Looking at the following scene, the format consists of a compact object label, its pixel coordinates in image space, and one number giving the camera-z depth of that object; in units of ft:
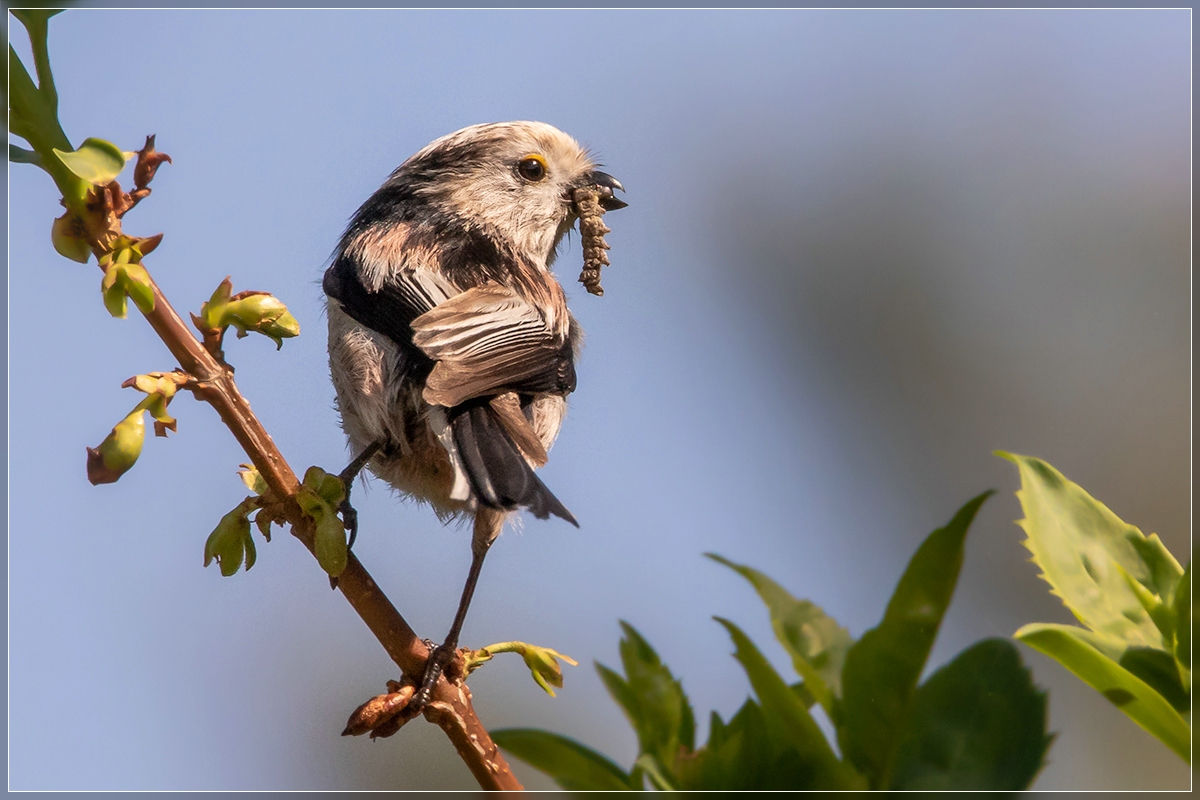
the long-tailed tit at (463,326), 10.37
